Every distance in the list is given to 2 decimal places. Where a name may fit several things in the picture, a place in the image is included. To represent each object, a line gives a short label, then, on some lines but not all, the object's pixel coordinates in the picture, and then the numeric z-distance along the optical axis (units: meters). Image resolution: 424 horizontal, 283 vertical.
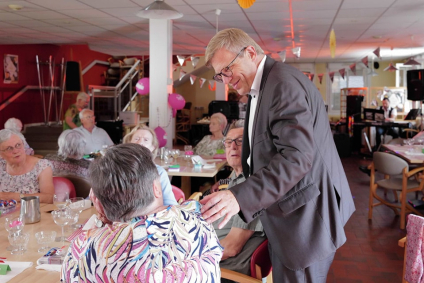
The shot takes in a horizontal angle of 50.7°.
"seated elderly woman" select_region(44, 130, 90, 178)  4.03
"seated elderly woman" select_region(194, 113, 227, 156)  6.67
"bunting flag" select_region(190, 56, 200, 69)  9.15
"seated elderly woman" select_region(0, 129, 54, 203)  3.48
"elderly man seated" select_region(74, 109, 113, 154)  6.46
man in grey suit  1.63
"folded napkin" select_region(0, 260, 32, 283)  1.85
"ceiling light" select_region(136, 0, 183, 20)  5.26
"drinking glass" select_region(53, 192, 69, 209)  2.83
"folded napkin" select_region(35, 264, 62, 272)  1.93
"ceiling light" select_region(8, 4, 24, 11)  7.18
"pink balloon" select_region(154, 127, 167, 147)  7.41
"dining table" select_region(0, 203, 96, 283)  1.85
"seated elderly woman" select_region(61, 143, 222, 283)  1.38
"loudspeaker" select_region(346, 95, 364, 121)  14.58
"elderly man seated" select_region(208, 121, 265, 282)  2.55
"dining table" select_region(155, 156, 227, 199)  4.87
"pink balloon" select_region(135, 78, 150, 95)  8.23
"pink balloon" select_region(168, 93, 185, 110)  7.93
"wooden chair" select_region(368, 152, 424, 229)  5.52
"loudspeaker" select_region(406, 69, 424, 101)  12.09
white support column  7.99
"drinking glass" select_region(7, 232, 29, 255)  2.16
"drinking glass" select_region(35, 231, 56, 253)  2.21
